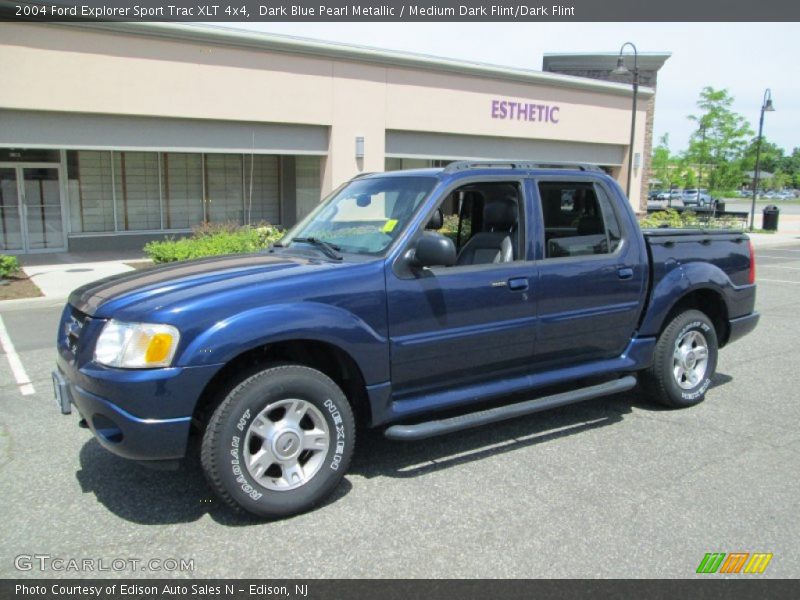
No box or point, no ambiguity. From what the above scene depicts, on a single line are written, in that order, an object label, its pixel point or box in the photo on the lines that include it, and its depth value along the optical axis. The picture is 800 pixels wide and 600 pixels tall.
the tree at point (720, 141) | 31.53
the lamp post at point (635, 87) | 21.00
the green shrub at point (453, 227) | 5.27
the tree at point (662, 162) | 42.69
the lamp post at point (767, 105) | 27.51
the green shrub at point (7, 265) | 12.13
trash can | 29.78
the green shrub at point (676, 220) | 21.73
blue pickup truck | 3.36
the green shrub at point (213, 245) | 12.23
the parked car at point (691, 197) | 54.48
